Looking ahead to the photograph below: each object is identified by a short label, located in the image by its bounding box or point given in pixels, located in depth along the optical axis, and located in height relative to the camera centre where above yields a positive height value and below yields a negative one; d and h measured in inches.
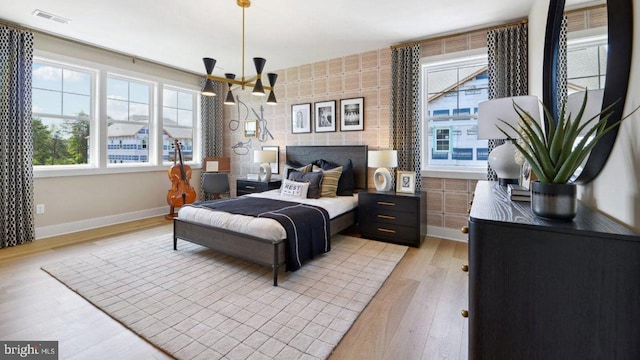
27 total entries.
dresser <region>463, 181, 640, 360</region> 31.9 -14.1
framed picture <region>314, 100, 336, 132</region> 183.3 +37.9
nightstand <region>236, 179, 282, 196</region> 191.4 -8.7
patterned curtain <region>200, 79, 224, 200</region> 228.1 +40.9
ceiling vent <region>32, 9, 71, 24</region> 125.7 +71.6
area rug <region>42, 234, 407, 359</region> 69.6 -39.7
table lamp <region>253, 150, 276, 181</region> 196.5 +9.9
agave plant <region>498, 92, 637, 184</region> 38.5 +3.0
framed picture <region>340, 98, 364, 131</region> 173.2 +37.0
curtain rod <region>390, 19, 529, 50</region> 130.1 +71.3
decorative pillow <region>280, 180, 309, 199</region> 149.3 -8.4
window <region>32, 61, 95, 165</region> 152.7 +33.9
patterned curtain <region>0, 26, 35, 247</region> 134.8 +16.7
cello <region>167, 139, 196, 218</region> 192.4 -10.3
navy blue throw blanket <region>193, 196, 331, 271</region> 103.4 -18.7
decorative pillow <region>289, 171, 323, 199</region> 149.8 -3.7
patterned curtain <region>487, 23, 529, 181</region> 128.2 +51.8
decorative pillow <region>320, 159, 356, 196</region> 162.9 -4.5
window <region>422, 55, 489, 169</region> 146.9 +34.3
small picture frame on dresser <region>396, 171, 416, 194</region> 147.9 -4.4
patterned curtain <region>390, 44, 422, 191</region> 153.9 +36.9
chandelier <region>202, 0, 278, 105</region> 107.5 +37.8
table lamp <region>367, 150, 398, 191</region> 146.6 +4.9
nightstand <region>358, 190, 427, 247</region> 137.4 -21.7
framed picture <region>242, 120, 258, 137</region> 222.1 +35.7
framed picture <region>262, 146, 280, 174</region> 209.3 +6.5
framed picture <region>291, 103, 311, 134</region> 193.8 +38.5
